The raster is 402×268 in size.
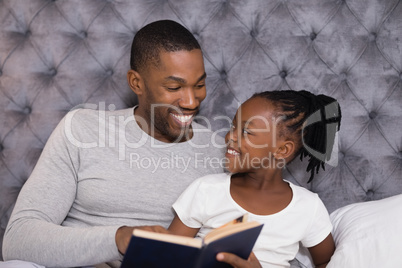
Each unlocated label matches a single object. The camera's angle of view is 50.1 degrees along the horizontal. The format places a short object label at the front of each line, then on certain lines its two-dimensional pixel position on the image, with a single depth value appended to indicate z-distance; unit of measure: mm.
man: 1186
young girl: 1174
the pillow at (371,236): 1133
